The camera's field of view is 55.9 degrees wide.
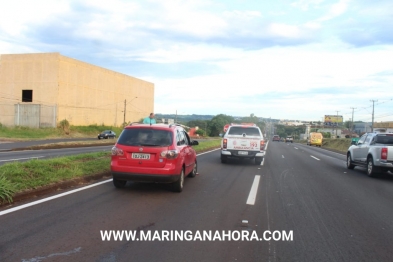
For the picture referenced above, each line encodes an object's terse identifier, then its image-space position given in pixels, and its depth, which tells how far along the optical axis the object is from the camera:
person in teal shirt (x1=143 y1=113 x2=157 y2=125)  13.20
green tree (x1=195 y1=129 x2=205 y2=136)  100.21
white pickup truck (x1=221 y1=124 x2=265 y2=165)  16.12
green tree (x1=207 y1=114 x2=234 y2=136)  117.50
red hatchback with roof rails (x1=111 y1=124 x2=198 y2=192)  8.51
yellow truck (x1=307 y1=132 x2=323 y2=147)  58.47
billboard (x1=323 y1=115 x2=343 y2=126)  136.50
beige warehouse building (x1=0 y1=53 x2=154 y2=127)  54.44
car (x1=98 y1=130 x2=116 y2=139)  51.43
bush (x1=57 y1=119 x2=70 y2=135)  54.88
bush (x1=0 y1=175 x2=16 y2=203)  7.17
